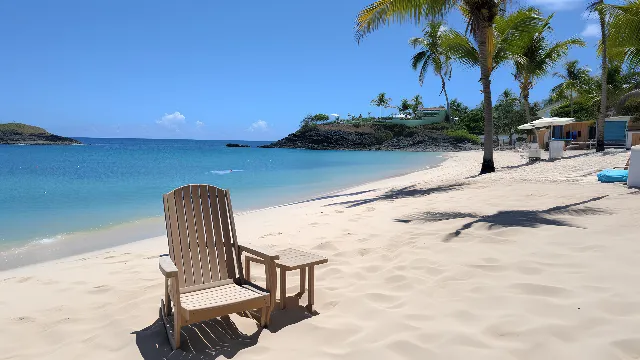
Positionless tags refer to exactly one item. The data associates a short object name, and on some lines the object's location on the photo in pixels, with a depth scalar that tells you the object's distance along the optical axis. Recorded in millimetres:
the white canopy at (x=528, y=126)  20578
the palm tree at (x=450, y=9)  11812
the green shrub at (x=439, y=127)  56844
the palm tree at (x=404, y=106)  71469
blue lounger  9223
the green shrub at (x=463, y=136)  49219
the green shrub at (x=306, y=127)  69700
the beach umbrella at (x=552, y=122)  20375
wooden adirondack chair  2959
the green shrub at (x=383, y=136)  59406
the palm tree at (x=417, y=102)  72062
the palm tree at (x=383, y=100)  73438
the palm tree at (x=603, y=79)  17500
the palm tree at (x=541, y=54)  22484
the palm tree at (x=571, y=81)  34500
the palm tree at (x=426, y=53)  40297
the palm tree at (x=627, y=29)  10156
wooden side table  3359
